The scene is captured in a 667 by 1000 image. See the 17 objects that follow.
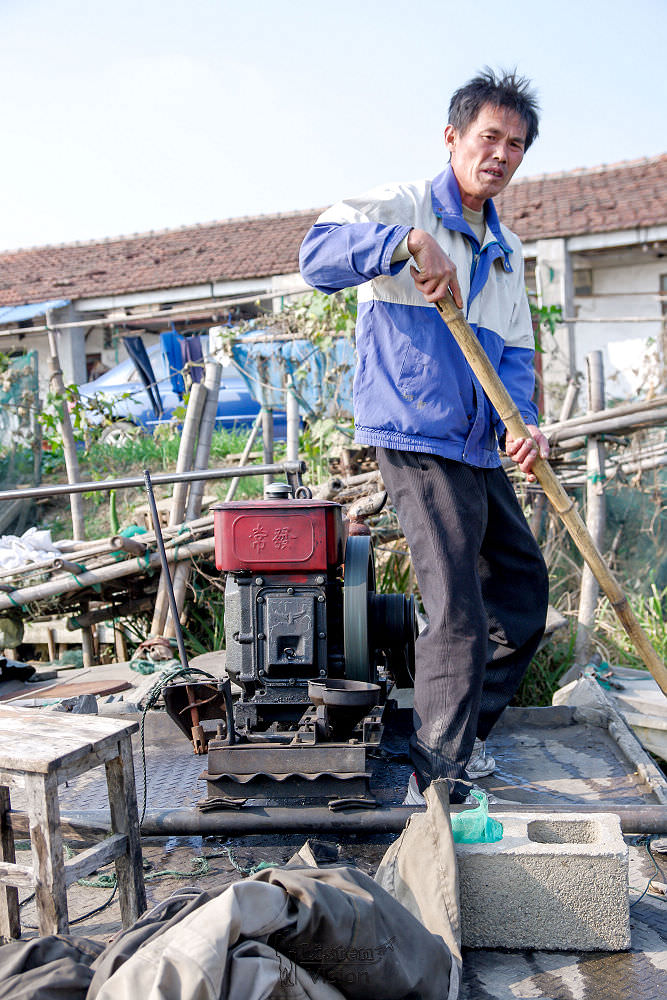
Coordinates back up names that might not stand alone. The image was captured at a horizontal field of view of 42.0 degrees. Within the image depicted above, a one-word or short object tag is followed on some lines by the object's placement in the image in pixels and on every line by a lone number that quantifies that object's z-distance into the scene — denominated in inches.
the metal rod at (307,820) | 90.6
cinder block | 80.9
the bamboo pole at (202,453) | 215.2
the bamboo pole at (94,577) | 206.8
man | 105.2
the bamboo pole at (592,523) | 191.5
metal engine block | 104.0
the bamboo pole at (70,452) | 271.9
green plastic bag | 84.3
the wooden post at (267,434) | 270.2
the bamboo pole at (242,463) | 249.4
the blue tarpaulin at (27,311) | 608.1
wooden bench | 76.0
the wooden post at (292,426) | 251.0
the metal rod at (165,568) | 136.2
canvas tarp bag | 78.3
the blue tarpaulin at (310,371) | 246.8
